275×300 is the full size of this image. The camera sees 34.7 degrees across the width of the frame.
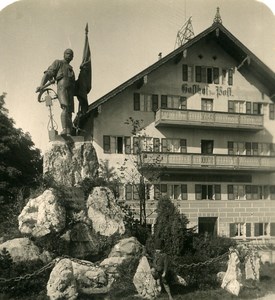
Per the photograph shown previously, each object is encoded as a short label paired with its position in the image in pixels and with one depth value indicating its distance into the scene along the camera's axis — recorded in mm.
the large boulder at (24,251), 13844
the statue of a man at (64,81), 17406
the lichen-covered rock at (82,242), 15195
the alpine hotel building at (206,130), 31234
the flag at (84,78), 18219
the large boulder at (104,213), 15820
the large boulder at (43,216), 14797
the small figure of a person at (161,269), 12258
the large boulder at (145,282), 12406
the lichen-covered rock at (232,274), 14091
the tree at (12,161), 28812
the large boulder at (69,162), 16906
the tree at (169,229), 15617
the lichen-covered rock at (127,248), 14734
